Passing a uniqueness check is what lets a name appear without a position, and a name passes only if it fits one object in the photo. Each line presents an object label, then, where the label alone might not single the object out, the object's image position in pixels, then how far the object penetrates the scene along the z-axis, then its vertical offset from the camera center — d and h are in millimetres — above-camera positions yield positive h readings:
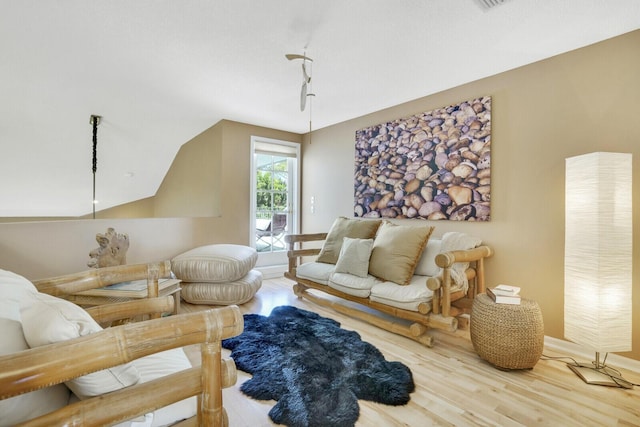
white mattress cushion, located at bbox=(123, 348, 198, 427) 938 -623
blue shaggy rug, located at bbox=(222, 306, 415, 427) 1634 -1086
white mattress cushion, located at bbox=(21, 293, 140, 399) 791 -340
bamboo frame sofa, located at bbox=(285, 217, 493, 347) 2349 -627
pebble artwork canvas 2812 +496
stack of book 2074 -594
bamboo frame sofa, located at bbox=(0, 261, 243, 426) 663 -380
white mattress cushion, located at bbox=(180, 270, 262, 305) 3309 -933
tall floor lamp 1866 -281
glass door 4590 +217
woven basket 1971 -831
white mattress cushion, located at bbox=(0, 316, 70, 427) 711 -496
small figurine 2527 -370
